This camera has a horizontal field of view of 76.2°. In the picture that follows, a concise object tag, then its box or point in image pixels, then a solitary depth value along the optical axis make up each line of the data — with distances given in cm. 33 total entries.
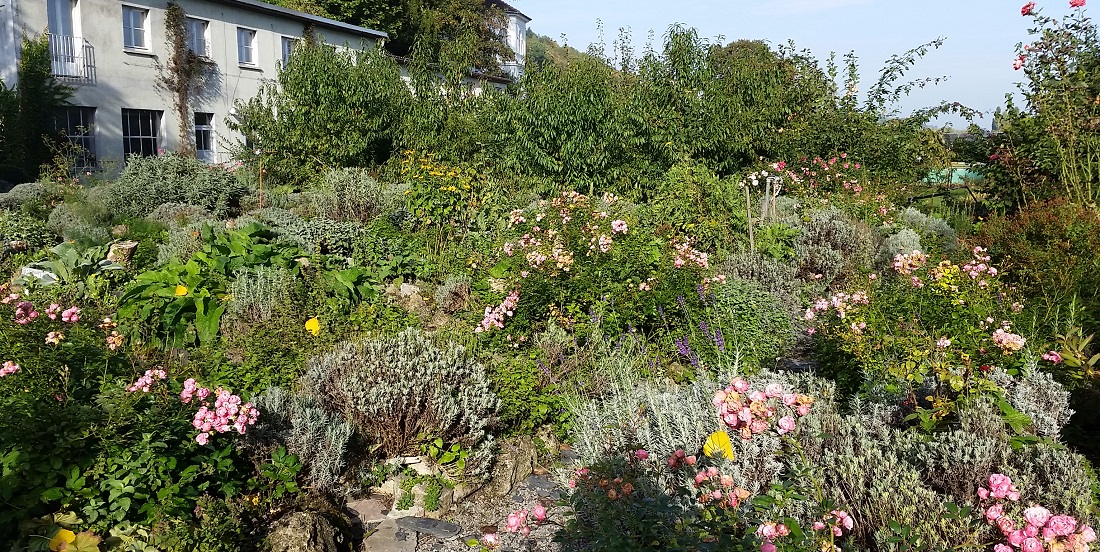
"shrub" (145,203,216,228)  830
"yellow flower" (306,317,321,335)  514
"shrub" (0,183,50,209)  957
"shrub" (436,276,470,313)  605
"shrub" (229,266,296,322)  548
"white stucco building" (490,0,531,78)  4383
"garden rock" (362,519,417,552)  352
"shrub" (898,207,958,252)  779
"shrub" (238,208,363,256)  682
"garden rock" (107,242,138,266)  664
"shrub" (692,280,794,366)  488
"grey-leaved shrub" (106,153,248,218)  949
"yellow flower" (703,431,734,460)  216
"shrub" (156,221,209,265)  662
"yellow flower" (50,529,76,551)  271
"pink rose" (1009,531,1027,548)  193
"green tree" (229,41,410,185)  1283
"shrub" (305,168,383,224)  820
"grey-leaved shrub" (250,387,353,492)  368
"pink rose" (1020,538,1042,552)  188
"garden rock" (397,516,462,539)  366
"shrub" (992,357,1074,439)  297
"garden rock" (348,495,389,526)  376
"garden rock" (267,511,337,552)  313
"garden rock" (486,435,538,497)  404
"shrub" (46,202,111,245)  720
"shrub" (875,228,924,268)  739
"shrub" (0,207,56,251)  743
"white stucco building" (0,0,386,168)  1421
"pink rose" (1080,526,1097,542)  184
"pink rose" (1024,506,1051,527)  187
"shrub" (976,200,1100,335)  481
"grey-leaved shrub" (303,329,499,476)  405
